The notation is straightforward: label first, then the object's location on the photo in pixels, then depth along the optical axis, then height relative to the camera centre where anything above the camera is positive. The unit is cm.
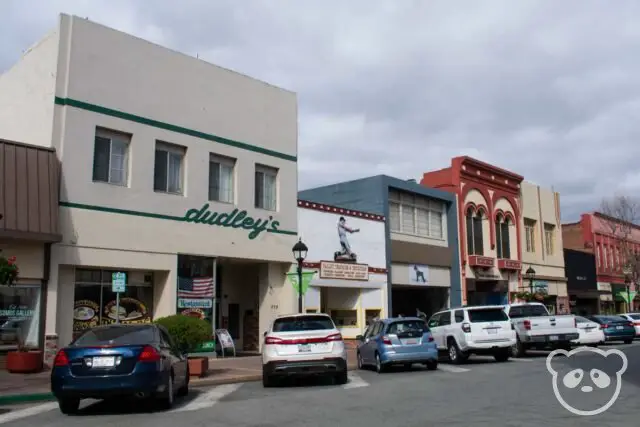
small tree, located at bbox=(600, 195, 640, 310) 5196 +619
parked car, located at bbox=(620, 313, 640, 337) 3249 -35
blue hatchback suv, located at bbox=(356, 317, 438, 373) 1733 -80
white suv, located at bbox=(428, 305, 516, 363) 1956 -58
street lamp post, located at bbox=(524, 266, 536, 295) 3462 +205
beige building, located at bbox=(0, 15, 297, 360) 1902 +461
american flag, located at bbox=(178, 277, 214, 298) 2166 +92
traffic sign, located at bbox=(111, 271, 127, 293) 1670 +84
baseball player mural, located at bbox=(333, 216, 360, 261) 2783 +296
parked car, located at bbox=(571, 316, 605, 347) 2527 -78
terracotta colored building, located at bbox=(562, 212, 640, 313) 5134 +482
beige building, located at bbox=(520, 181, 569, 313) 4191 +449
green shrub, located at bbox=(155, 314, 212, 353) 1611 -35
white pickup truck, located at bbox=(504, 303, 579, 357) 2158 -60
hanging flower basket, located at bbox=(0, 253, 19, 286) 1318 +89
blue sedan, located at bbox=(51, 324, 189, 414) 1047 -87
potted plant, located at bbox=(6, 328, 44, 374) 1658 -112
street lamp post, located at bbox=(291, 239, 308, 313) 2064 +175
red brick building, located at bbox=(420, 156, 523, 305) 3581 +500
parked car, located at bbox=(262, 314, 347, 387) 1425 -80
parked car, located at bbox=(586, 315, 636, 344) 2889 -70
